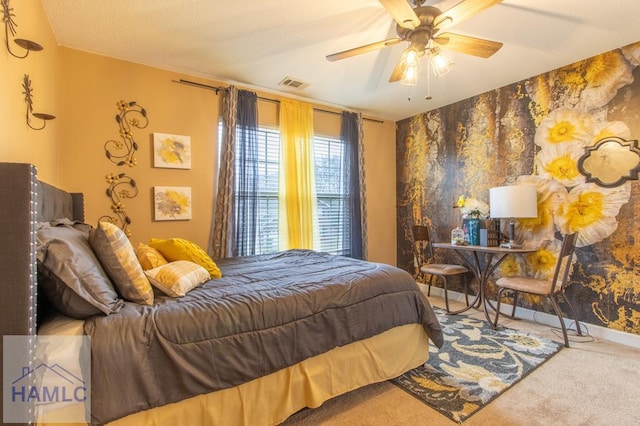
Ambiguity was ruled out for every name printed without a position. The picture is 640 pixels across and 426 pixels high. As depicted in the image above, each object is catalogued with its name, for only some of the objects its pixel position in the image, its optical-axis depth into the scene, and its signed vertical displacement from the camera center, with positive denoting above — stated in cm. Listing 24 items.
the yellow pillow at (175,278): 158 -33
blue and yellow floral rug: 181 -111
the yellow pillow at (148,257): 182 -24
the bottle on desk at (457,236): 350 -25
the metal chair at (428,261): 336 -60
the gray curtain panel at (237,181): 311 +40
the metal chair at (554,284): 251 -63
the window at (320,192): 344 +32
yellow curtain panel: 355 +49
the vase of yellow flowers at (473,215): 340 +0
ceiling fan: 162 +113
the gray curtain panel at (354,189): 402 +37
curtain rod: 299 +137
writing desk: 297 -53
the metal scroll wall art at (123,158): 271 +56
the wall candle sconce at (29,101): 167 +69
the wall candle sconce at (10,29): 138 +94
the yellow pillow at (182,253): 207 -24
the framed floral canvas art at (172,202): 288 +16
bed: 97 -56
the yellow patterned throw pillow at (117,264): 142 -21
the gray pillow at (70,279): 115 -23
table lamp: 287 +12
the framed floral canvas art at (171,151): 288 +67
